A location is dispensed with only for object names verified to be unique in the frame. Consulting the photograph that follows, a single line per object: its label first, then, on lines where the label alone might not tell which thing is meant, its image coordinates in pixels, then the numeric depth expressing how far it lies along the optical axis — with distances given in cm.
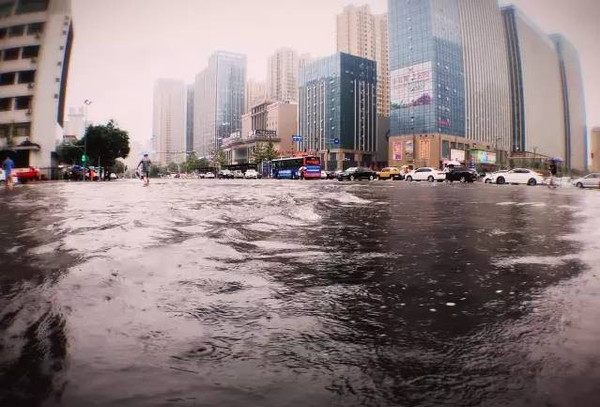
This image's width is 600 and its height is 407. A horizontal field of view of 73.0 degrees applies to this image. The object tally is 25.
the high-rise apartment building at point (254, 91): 18455
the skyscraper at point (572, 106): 16562
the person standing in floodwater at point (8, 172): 2134
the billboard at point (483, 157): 10962
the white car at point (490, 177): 3880
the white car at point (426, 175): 4527
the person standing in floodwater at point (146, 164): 2542
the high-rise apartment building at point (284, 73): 18175
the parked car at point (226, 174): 7462
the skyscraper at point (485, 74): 11506
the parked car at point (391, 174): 5344
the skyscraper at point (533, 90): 14475
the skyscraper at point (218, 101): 15350
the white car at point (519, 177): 3538
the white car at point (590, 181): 3200
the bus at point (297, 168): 5225
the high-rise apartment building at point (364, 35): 15838
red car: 3353
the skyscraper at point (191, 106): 19430
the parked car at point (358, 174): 4944
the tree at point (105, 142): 5662
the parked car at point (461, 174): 4097
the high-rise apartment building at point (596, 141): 13690
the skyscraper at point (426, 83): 10000
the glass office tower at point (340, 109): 12388
